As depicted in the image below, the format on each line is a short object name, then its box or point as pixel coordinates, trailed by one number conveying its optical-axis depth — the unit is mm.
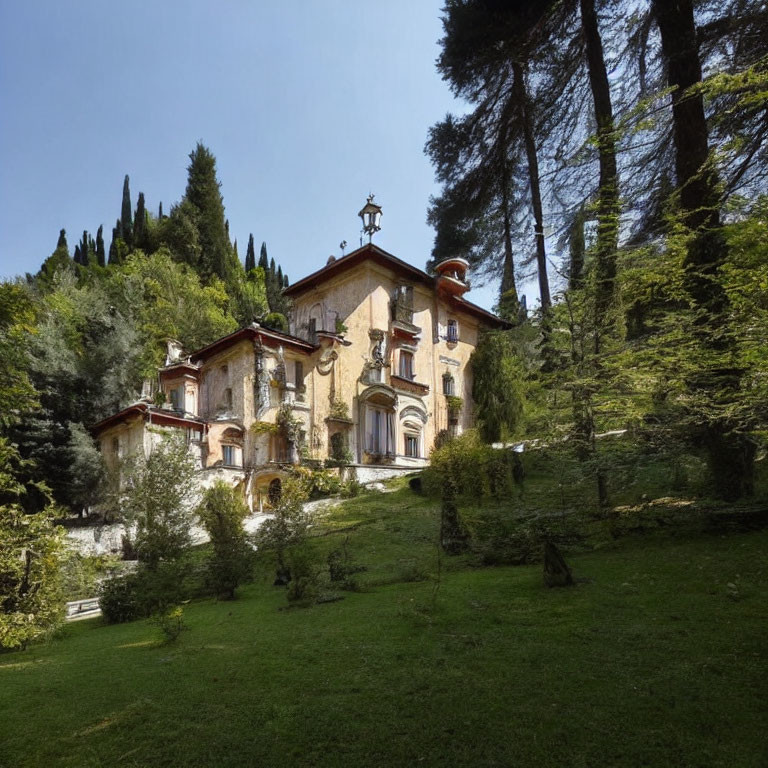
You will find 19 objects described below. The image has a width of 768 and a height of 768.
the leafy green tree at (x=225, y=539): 11672
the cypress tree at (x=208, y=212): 46156
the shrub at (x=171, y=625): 8055
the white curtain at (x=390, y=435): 27578
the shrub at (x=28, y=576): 8406
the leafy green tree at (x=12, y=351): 6738
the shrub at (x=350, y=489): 22062
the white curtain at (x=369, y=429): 27000
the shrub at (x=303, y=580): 9766
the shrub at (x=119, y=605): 11555
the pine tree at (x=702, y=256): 7766
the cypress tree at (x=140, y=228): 49031
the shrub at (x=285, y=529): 13078
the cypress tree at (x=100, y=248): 62941
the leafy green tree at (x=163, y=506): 13105
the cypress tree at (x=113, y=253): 54719
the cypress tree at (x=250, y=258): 60531
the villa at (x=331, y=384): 24188
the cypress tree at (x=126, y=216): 57156
